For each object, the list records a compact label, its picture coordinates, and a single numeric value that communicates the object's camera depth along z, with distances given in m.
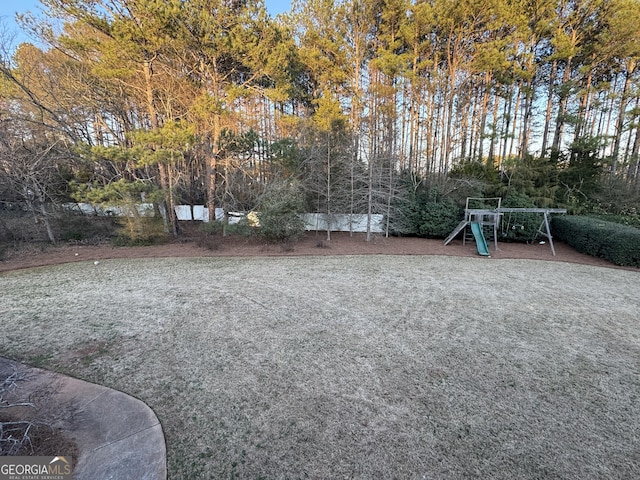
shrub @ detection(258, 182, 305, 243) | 8.20
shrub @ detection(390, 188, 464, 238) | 9.80
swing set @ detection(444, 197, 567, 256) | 8.13
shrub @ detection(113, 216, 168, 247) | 8.14
